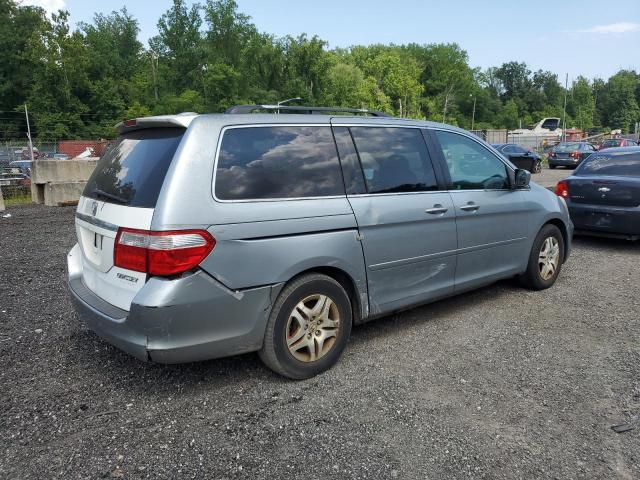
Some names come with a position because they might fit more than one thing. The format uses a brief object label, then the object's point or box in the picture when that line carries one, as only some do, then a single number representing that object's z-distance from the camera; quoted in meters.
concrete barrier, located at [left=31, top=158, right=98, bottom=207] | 13.23
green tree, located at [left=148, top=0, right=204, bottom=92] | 64.25
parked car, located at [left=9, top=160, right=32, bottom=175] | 18.69
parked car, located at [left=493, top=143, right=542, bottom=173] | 25.86
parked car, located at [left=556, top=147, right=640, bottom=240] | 7.41
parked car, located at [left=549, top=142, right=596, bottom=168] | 28.73
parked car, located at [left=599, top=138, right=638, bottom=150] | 31.87
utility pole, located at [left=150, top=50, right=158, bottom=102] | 63.78
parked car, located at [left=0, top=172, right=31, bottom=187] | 16.97
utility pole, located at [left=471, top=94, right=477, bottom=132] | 99.50
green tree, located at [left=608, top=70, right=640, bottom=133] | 106.44
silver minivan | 3.02
